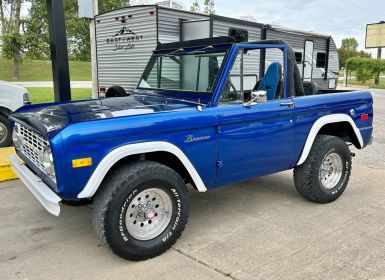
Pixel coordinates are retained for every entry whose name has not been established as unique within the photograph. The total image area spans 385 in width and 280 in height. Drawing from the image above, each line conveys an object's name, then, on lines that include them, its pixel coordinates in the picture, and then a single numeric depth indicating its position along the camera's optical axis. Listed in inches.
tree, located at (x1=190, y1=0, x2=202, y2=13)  1172.6
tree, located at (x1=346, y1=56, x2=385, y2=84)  1413.6
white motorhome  338.6
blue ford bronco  125.4
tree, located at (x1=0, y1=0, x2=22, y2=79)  811.4
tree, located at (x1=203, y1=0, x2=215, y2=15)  1173.1
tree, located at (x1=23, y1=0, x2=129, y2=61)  873.3
